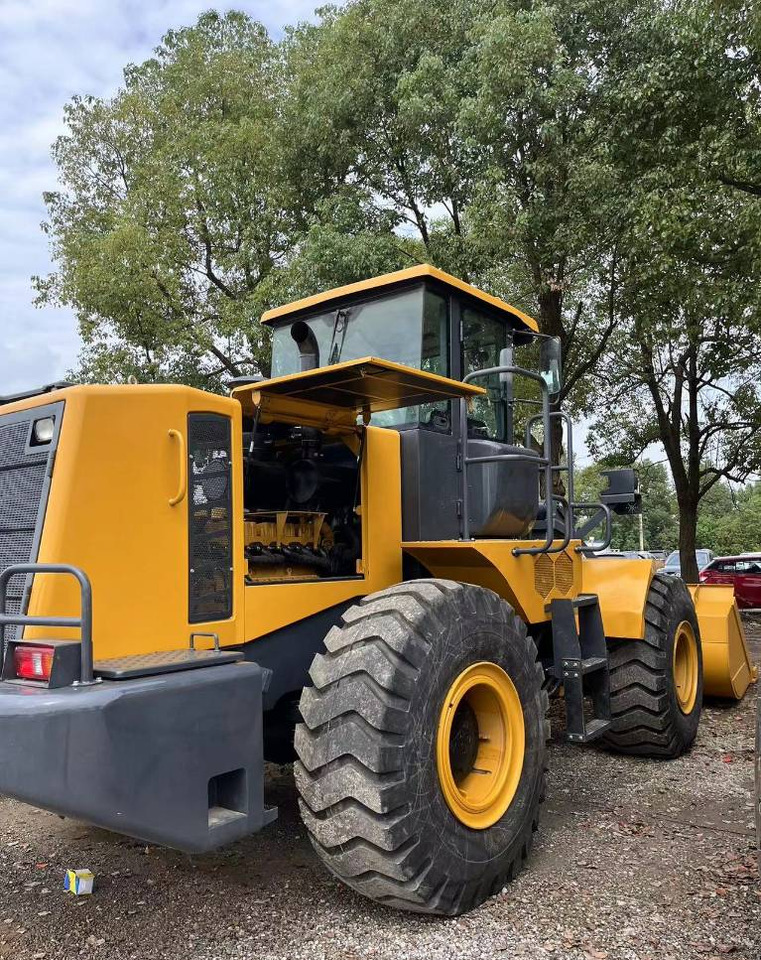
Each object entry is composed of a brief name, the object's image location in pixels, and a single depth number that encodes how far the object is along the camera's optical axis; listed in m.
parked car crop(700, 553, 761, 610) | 18.78
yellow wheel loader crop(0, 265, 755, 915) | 2.77
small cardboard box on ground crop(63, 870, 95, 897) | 3.66
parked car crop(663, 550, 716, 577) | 29.72
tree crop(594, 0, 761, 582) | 10.70
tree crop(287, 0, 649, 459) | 11.27
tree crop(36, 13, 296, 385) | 15.73
